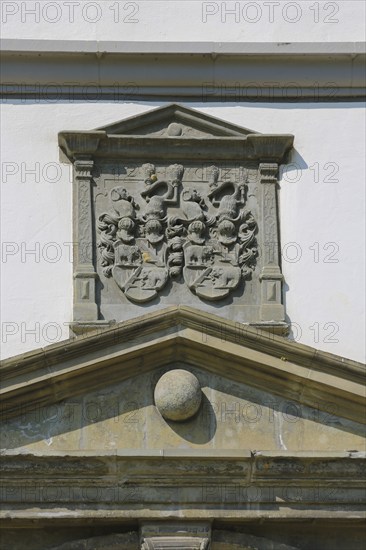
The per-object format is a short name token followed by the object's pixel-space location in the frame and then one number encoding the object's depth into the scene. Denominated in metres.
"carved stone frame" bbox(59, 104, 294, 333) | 15.77
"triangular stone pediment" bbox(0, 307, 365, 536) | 14.86
